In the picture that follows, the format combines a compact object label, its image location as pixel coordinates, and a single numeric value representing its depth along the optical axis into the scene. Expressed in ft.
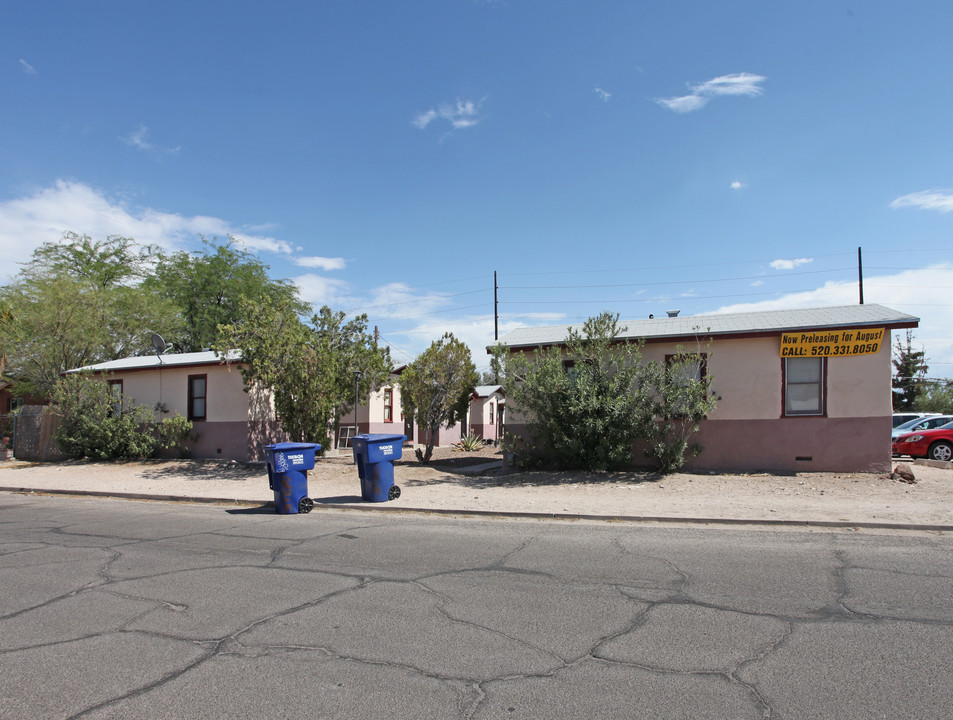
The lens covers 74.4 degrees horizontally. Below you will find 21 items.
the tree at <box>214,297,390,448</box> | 53.88
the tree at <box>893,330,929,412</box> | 156.66
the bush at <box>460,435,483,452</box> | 81.35
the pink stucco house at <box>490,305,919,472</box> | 44.93
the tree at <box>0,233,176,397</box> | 85.56
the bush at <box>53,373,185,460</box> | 63.52
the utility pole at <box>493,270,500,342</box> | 144.05
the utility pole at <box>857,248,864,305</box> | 109.50
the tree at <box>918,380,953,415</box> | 142.82
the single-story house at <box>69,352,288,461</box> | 62.90
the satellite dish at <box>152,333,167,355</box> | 70.59
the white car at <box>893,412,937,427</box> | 85.87
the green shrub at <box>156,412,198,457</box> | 62.18
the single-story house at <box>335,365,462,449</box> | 86.84
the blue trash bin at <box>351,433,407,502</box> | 38.68
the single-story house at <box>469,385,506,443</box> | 112.98
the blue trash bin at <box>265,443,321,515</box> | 36.11
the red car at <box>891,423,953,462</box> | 55.16
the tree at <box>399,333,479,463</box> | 57.88
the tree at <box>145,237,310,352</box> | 115.34
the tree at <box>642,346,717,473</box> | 44.29
